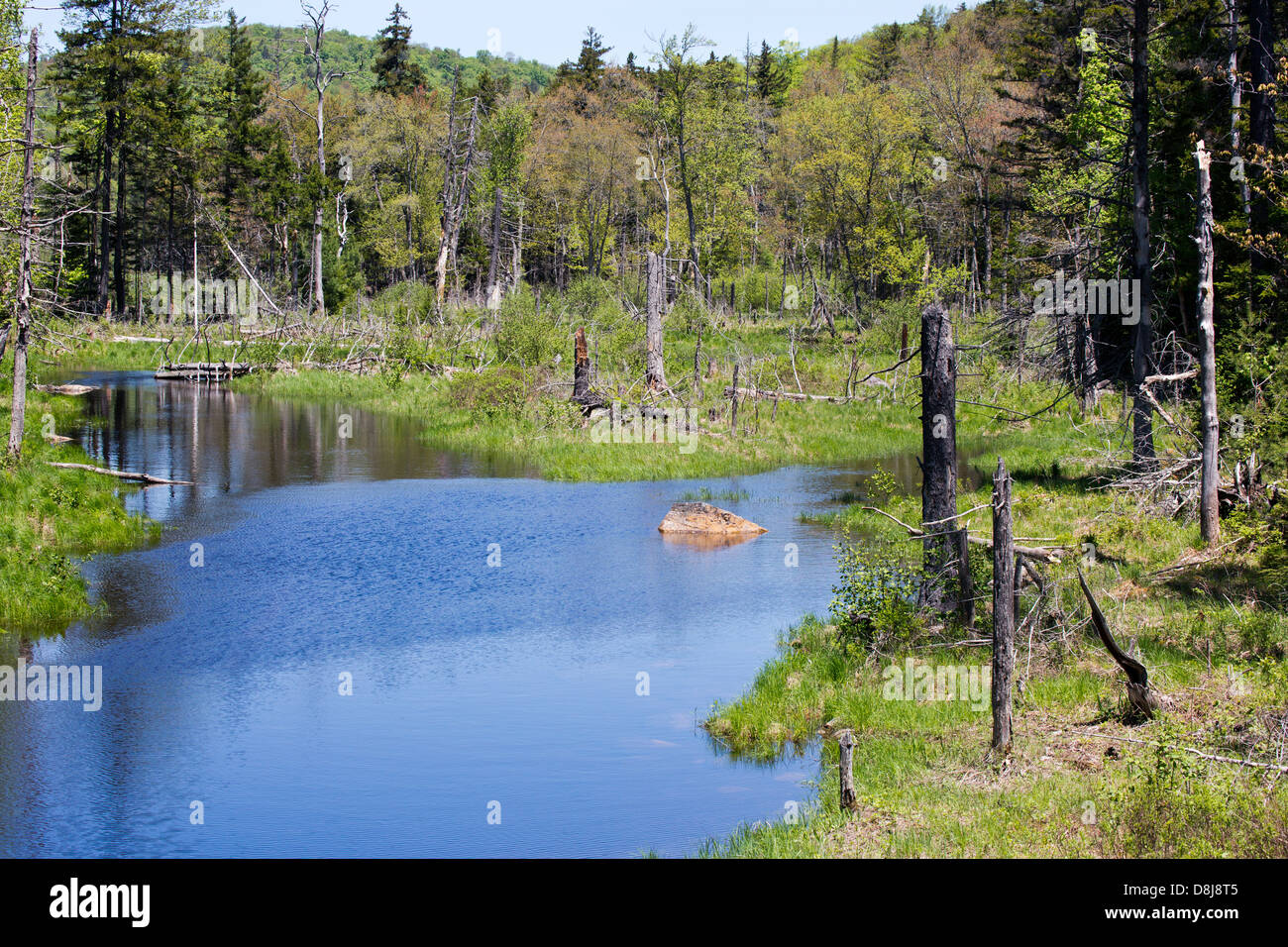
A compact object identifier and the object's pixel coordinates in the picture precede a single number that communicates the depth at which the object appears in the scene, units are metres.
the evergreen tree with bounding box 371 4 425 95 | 93.31
